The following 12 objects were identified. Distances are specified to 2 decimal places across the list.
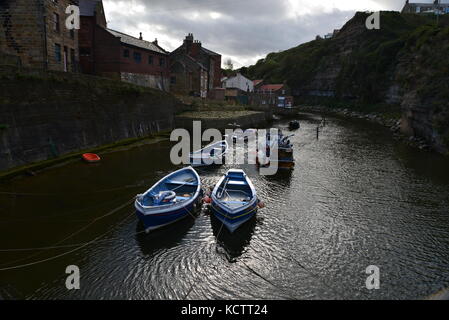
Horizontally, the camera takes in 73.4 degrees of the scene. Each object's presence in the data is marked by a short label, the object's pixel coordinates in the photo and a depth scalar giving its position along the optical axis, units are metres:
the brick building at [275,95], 105.71
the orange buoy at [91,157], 29.16
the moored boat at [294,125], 63.94
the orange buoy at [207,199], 20.06
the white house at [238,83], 104.88
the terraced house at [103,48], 43.69
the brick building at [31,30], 30.55
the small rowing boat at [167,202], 16.59
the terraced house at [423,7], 142.38
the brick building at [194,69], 65.19
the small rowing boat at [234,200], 17.02
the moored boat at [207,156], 29.73
